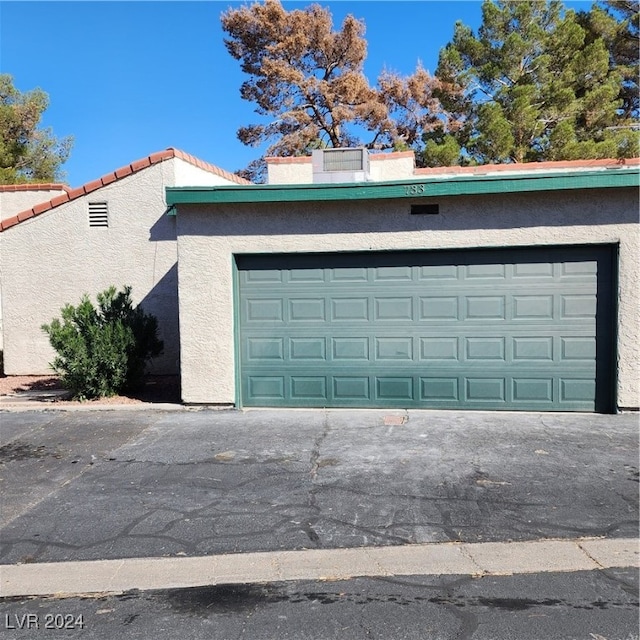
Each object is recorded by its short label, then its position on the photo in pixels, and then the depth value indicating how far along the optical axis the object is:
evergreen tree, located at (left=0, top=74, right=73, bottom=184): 23.33
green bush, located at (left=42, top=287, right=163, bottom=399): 9.36
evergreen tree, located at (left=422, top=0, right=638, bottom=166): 21.14
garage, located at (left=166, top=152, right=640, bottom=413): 8.18
